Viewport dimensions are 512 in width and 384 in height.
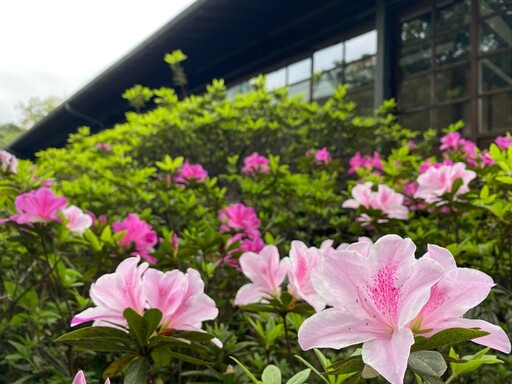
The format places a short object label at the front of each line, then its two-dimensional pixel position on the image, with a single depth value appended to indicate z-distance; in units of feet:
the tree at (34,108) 111.04
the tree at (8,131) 112.82
